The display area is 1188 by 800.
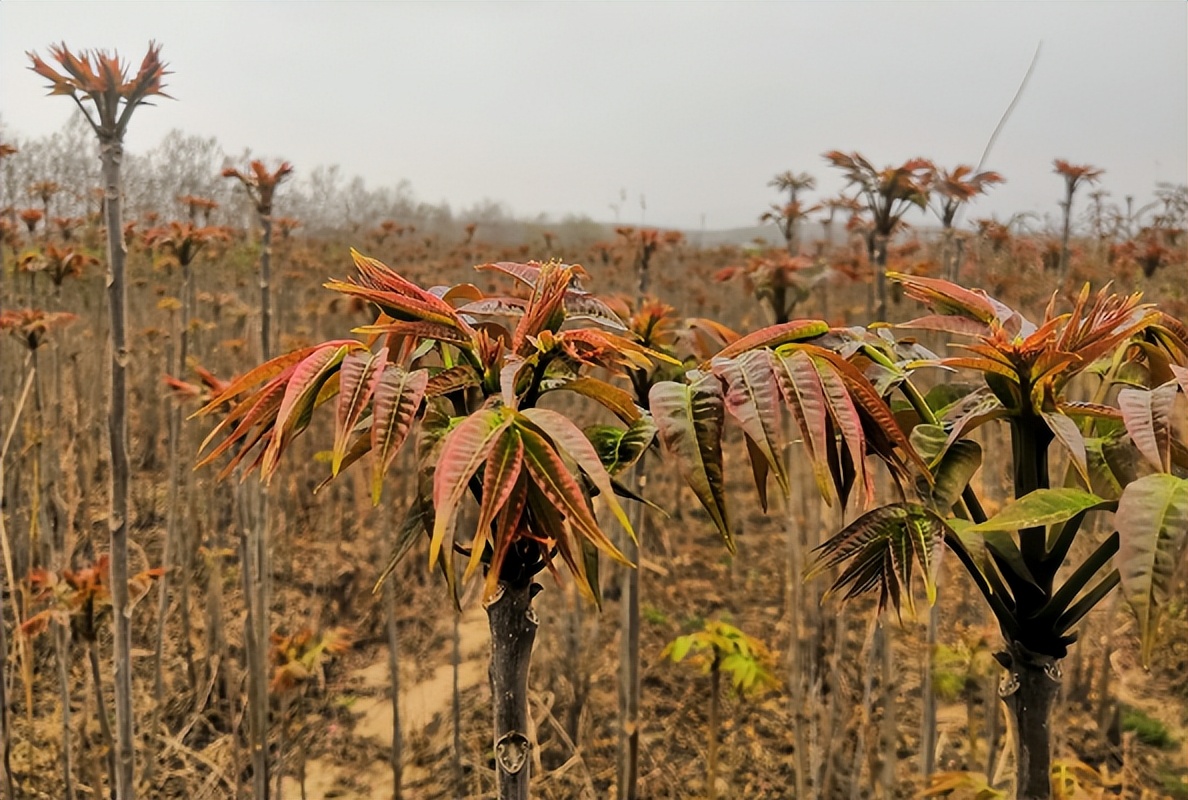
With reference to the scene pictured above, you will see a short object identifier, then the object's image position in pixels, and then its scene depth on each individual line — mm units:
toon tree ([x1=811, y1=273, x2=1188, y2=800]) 533
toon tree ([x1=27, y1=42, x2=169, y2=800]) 1135
